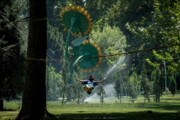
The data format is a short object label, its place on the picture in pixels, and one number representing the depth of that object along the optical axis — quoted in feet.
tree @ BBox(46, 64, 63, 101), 166.30
